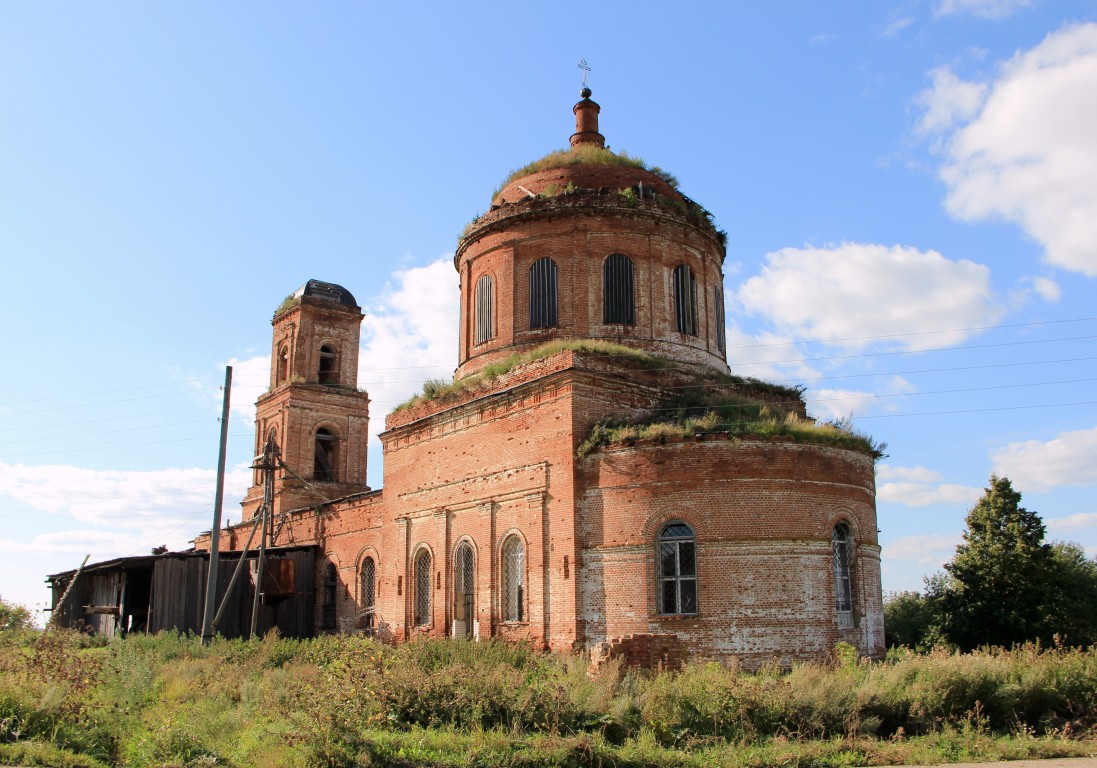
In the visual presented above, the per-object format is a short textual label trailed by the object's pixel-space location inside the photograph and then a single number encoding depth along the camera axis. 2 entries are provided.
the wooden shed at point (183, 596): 25.38
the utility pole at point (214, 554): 20.83
